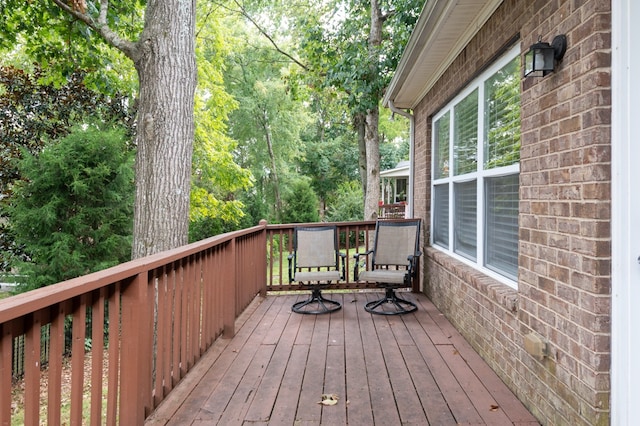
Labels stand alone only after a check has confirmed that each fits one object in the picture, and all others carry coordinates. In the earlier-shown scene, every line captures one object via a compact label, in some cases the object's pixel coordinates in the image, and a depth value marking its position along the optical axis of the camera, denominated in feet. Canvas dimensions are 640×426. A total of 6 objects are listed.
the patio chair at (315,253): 15.43
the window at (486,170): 9.03
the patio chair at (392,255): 14.43
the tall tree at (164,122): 11.60
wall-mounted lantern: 6.41
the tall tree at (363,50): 24.82
